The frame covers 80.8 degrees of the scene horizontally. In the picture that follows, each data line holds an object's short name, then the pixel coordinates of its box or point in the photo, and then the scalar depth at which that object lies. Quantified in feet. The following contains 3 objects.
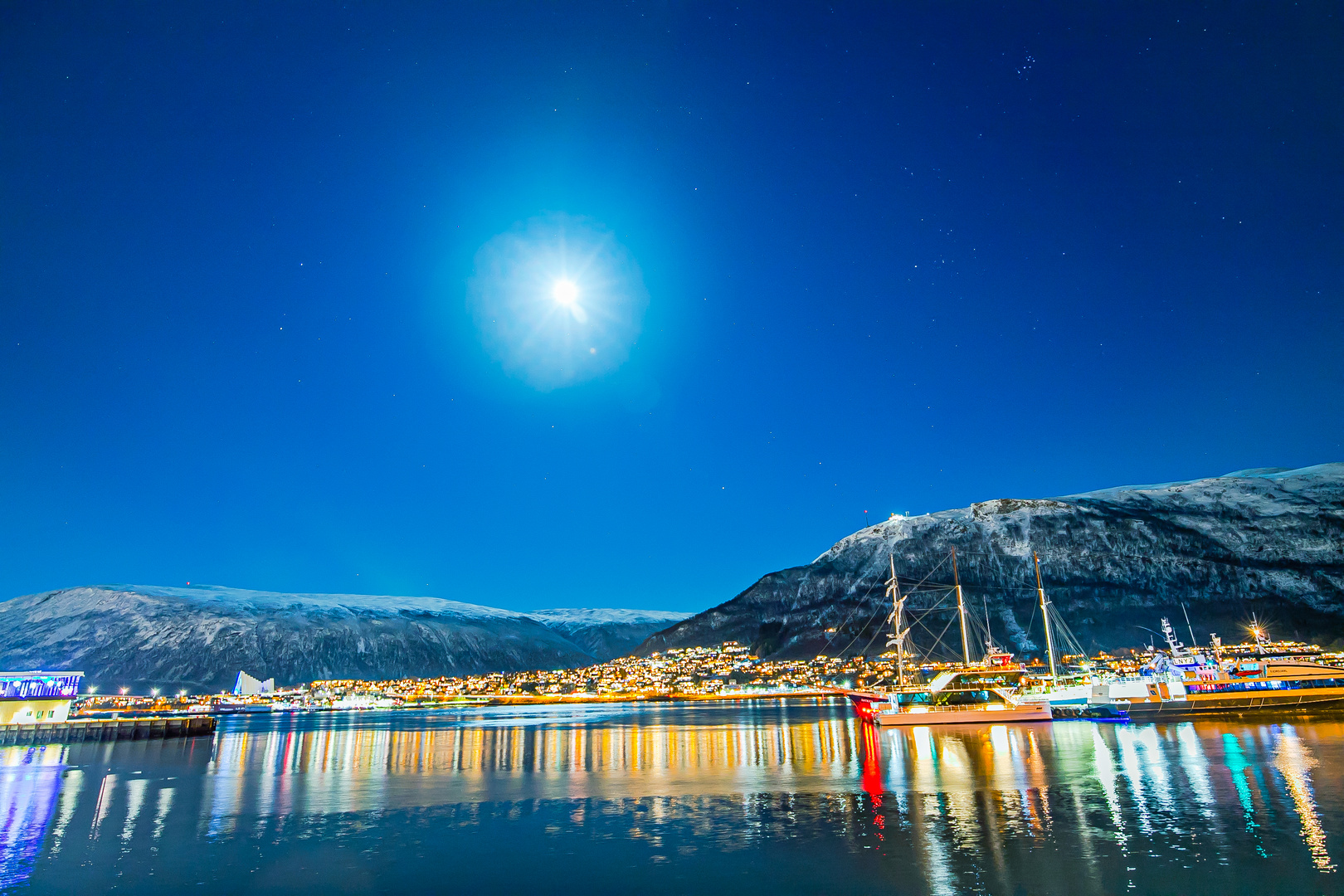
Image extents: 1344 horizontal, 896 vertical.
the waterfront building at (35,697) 338.13
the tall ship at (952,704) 313.73
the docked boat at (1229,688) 303.89
